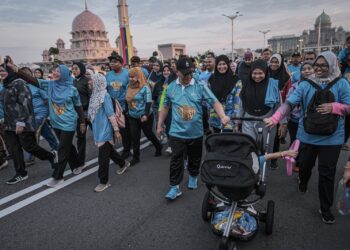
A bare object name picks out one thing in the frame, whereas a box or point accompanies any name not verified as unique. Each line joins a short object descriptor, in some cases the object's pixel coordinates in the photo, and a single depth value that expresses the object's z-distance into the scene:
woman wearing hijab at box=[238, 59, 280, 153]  3.64
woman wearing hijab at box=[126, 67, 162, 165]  4.94
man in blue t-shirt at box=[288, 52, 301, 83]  6.72
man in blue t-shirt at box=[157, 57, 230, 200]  3.65
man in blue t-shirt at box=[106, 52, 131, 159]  5.39
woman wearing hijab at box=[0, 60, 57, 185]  4.39
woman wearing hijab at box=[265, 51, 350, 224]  2.96
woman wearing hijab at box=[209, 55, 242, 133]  4.59
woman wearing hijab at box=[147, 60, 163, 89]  6.53
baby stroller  2.32
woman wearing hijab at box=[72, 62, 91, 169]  5.00
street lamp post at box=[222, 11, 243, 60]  38.27
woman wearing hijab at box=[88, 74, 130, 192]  4.12
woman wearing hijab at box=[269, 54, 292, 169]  5.09
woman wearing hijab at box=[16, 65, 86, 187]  4.28
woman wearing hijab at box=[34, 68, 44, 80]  8.81
